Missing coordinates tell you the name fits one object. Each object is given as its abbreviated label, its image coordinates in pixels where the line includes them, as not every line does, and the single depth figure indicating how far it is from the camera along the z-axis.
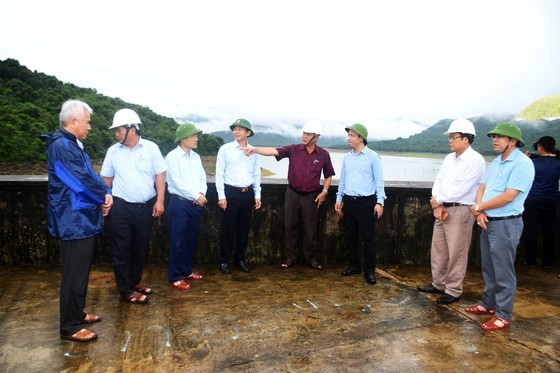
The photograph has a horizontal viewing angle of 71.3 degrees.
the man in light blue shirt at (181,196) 3.87
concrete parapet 4.33
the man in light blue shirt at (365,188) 4.29
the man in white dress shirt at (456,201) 3.55
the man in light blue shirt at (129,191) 3.36
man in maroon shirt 4.60
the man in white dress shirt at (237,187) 4.34
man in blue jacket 2.65
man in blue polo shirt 3.03
